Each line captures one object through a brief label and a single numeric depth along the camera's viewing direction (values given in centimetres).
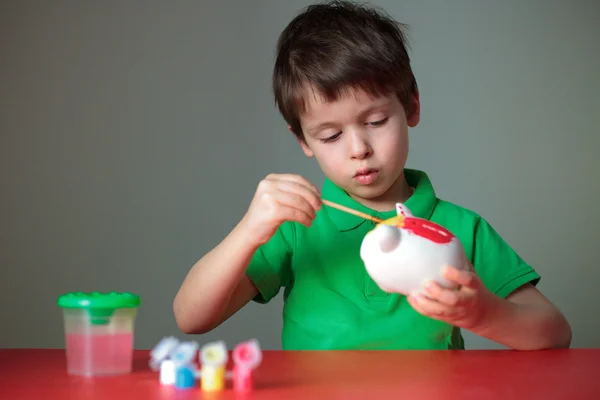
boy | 174
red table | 138
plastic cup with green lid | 148
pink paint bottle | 140
